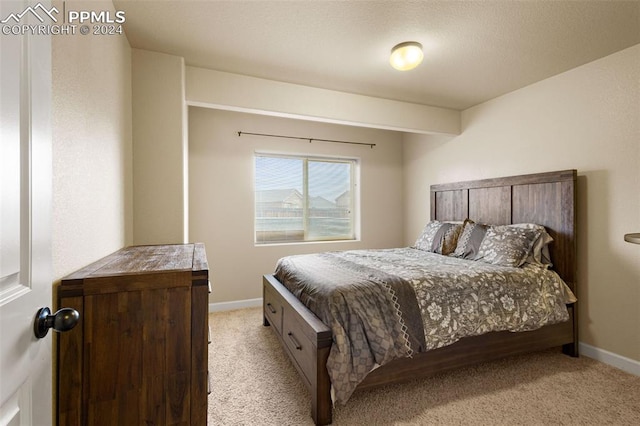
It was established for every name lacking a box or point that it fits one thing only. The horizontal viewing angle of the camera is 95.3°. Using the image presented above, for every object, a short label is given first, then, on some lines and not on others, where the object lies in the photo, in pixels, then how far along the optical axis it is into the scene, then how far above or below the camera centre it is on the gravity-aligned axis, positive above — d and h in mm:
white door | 567 -15
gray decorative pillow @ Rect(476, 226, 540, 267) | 2457 -309
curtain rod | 3606 +989
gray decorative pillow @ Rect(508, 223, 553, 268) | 2501 -354
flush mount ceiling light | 2143 +1172
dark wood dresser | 1034 -499
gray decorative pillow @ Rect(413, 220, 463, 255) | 3125 -294
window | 3826 +191
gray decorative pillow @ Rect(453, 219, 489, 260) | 2852 -297
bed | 1703 -724
